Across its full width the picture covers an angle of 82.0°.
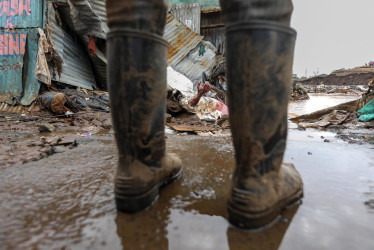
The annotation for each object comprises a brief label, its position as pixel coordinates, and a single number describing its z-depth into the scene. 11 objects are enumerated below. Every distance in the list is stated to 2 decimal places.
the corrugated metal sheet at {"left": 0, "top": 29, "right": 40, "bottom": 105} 4.96
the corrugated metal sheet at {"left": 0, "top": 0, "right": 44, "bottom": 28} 4.95
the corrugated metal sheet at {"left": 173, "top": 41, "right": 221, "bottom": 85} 8.68
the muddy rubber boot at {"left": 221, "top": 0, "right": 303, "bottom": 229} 0.63
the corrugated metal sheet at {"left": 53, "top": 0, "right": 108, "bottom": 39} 5.14
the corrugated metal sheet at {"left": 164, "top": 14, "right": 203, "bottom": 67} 8.02
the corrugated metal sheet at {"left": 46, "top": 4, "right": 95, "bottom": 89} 5.30
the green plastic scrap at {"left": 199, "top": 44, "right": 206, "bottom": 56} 8.98
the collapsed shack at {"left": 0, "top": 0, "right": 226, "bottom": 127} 4.92
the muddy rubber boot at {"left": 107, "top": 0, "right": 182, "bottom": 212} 0.72
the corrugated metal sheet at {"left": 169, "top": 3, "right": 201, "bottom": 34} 9.12
